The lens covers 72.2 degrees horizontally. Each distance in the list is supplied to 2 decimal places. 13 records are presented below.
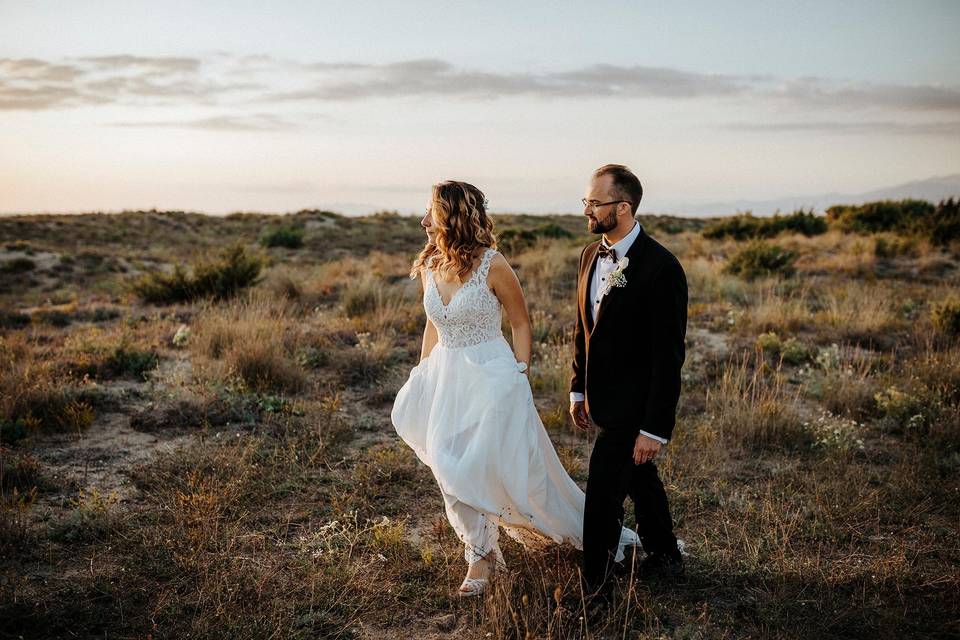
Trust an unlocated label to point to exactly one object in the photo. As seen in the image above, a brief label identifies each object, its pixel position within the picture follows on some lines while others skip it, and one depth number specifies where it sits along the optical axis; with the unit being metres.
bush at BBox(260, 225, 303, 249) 26.41
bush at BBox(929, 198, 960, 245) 17.98
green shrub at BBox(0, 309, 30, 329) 11.45
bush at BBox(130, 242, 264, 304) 13.31
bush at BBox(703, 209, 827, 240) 26.05
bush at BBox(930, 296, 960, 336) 9.40
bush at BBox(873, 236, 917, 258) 17.36
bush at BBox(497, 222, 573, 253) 18.83
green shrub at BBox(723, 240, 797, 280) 14.75
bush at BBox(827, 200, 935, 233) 23.77
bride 3.67
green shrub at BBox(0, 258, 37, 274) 19.00
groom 3.37
